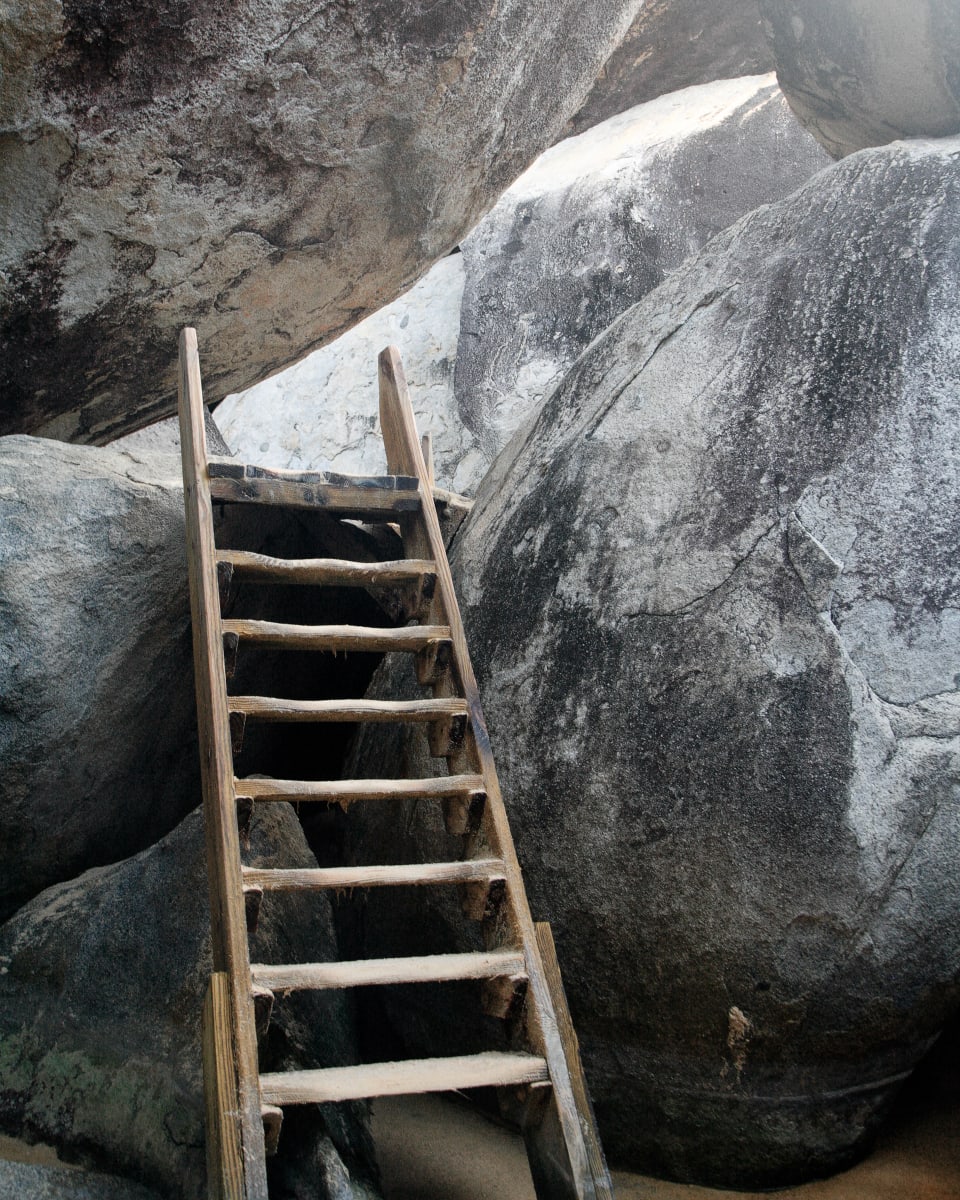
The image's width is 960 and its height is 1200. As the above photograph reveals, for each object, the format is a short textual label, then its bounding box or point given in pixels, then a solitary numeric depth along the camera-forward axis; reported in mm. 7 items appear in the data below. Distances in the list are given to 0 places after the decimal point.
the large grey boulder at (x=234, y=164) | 2967
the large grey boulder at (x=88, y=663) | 3244
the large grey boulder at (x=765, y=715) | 2422
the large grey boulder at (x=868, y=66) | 3438
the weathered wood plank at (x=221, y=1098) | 1893
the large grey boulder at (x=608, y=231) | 6938
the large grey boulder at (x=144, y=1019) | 2576
